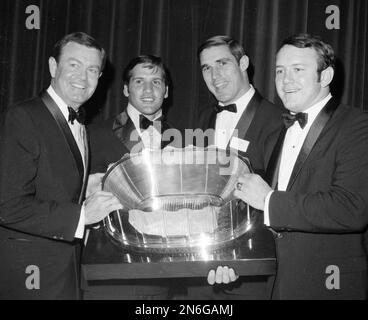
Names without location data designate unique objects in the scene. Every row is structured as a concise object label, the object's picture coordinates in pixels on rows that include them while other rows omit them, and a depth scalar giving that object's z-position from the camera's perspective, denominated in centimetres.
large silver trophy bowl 130
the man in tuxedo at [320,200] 128
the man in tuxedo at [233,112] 190
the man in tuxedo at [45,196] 134
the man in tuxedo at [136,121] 207
